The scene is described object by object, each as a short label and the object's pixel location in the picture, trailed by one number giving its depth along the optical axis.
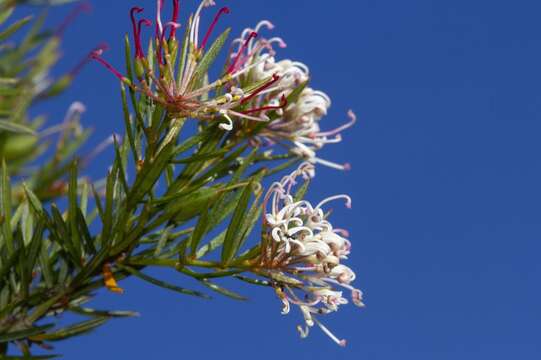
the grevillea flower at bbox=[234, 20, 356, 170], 0.54
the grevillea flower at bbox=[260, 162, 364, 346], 0.50
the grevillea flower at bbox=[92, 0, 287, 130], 0.50
